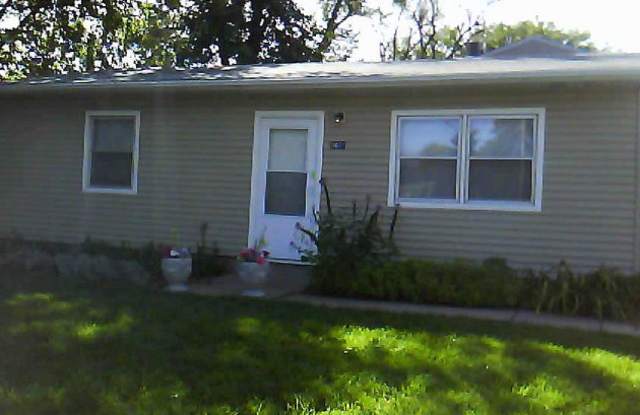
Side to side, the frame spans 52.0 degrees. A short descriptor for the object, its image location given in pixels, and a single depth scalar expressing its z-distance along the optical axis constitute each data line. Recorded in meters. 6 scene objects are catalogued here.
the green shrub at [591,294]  6.75
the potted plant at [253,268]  7.42
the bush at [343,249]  7.71
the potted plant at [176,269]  7.55
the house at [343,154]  7.95
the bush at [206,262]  8.78
